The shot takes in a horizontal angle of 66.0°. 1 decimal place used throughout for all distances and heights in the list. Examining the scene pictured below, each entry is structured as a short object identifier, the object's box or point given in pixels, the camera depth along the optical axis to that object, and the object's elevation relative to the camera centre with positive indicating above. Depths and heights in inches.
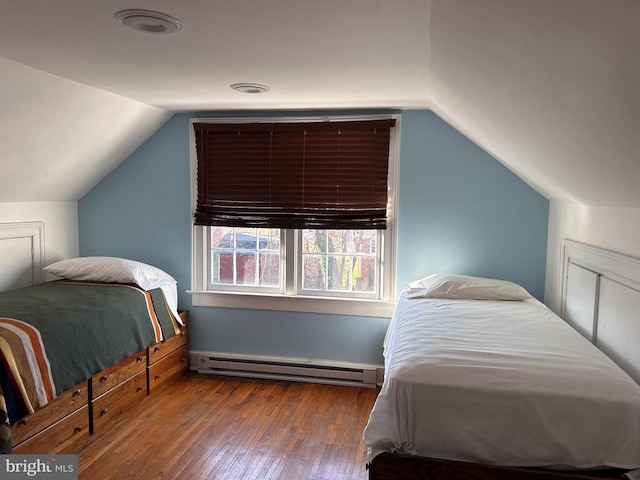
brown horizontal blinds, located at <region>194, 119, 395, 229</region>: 143.8 +11.0
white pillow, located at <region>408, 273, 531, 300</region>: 123.6 -19.1
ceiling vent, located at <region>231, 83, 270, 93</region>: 110.7 +28.3
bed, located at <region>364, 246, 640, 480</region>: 67.2 -27.5
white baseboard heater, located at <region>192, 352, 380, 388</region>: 148.1 -48.7
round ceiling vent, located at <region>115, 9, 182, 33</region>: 66.3 +26.2
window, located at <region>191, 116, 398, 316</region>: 146.3 -12.0
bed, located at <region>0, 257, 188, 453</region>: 93.4 -31.8
